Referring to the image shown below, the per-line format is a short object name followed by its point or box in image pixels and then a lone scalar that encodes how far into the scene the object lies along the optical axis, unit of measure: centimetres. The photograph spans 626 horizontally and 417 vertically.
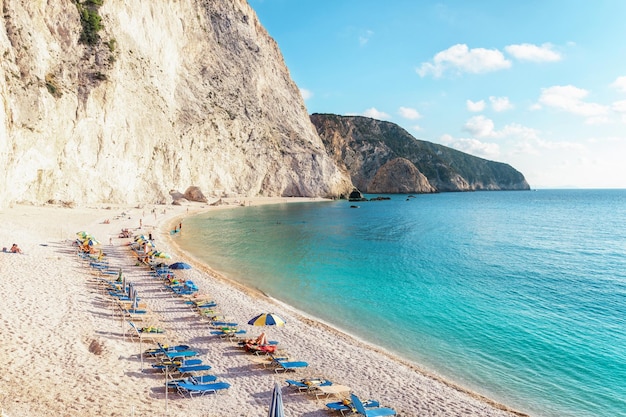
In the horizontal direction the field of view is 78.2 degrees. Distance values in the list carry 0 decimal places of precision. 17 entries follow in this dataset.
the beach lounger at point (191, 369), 1183
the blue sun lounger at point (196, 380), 1107
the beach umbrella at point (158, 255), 2591
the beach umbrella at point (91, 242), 2720
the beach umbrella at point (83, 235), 2918
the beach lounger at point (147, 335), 1428
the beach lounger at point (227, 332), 1558
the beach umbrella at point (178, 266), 2428
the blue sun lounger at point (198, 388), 1067
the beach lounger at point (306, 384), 1176
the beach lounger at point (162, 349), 1291
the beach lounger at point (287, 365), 1297
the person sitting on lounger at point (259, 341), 1425
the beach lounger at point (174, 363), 1221
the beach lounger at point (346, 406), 1061
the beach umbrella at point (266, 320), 1501
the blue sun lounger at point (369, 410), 1016
